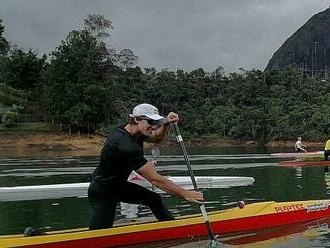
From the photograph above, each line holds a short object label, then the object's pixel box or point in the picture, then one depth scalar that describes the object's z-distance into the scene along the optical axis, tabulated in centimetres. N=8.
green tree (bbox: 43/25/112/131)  7431
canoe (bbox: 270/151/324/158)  3406
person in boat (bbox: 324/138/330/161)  3020
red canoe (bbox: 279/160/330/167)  3056
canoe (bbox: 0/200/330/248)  830
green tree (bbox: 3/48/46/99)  8706
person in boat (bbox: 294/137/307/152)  4128
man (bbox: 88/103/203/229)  797
